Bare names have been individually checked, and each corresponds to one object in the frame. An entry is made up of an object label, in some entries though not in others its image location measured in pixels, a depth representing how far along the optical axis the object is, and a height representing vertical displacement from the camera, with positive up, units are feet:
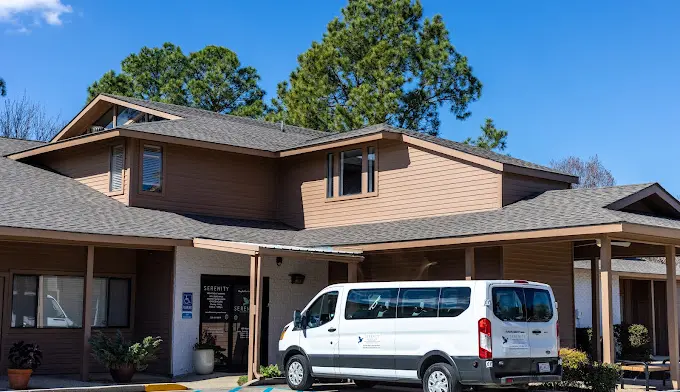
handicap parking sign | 68.95 +0.10
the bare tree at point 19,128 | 168.45 +32.61
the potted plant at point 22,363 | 57.36 -4.04
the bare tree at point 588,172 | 199.93 +30.65
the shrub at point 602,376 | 53.52 -4.02
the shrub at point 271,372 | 61.82 -4.64
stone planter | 68.18 -4.36
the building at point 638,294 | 95.40 +1.72
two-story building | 62.34 +5.54
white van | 47.21 -1.56
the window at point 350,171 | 79.61 +11.95
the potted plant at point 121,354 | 62.44 -3.59
